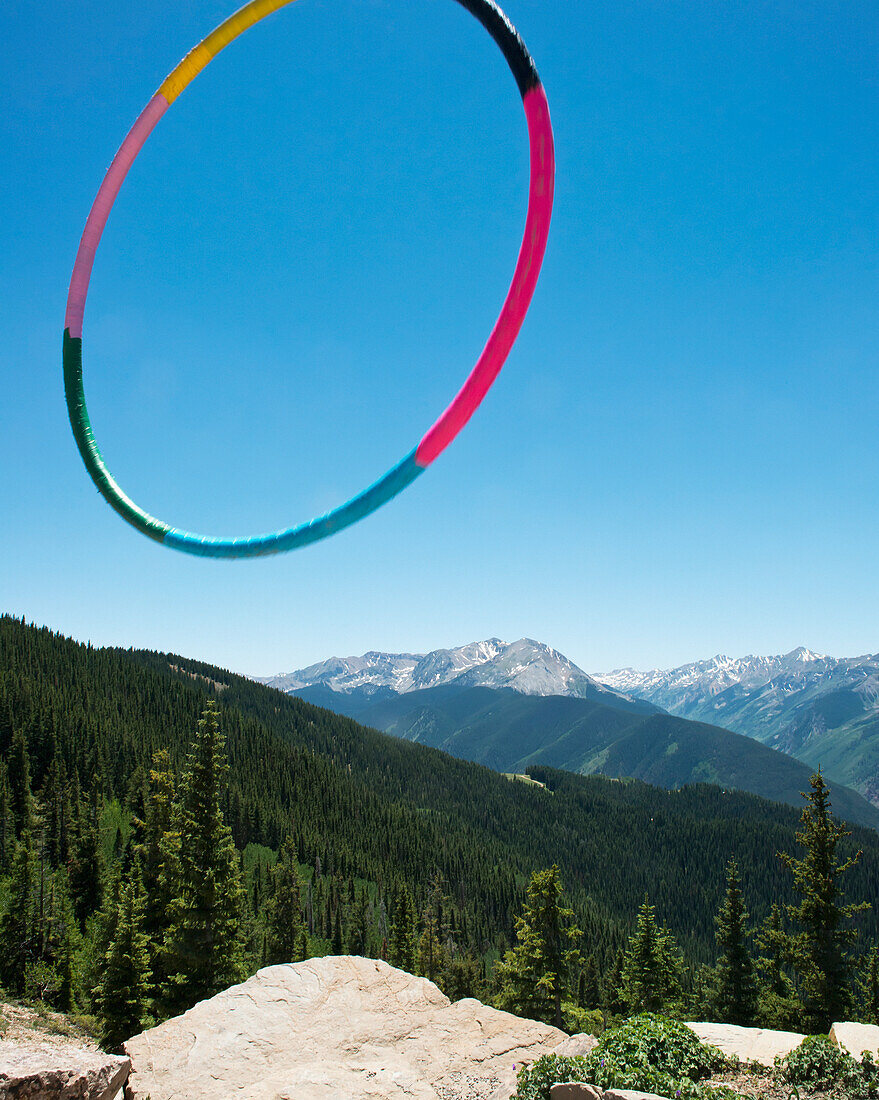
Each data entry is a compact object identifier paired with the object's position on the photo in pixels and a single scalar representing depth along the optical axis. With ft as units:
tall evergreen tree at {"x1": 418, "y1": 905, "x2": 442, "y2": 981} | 244.42
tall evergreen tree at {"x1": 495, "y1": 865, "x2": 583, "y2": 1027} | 130.11
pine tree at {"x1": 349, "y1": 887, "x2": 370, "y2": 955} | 353.92
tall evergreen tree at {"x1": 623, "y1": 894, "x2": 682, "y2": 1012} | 157.28
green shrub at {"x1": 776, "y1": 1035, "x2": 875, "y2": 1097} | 42.50
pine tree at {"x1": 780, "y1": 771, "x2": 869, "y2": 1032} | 113.60
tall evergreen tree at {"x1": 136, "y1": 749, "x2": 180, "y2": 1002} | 114.62
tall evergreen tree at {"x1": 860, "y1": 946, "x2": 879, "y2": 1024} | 132.23
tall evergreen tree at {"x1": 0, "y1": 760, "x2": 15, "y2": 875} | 299.23
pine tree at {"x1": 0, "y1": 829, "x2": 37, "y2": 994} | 192.24
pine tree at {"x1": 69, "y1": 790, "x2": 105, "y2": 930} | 266.77
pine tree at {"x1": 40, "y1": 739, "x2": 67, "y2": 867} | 330.13
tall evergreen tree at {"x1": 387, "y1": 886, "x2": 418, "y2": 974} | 226.17
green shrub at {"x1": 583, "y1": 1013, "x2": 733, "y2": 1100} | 41.65
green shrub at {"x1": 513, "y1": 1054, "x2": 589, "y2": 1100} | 41.83
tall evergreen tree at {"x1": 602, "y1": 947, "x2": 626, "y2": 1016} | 187.93
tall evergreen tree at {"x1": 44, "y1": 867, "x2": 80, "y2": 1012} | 182.09
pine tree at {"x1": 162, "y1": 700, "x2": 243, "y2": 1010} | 104.12
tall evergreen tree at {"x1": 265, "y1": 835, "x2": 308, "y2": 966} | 226.17
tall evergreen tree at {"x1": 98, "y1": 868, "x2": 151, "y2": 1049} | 108.06
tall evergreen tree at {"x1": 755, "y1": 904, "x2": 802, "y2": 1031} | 129.70
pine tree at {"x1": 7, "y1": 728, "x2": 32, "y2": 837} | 364.36
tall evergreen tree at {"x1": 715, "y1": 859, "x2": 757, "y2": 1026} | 155.53
